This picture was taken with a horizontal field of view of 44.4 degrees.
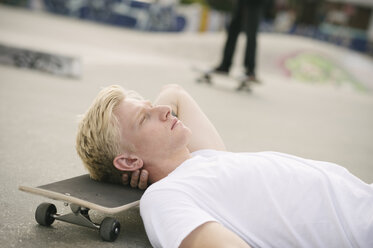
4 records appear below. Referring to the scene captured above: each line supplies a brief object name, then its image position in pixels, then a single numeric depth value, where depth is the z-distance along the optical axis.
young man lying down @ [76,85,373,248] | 1.68
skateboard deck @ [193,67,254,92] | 8.51
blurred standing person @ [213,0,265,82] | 8.09
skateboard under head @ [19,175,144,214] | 1.93
